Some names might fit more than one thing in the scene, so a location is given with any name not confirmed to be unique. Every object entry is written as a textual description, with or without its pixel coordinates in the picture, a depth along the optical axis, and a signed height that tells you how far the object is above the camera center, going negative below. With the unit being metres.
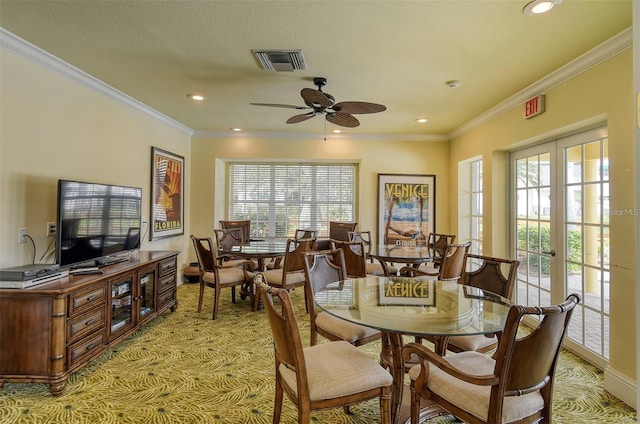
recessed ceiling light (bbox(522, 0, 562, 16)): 1.96 +1.33
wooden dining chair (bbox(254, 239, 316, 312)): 3.64 -0.68
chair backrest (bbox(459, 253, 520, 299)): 2.23 -0.47
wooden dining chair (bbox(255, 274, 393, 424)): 1.50 -0.82
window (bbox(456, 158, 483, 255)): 5.19 +0.26
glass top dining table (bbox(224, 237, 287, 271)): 3.94 -0.46
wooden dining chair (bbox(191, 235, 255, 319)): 3.79 -0.74
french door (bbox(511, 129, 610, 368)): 2.73 -0.14
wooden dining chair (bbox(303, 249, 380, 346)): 2.19 -0.60
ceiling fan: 2.79 +1.04
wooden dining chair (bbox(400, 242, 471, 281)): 3.26 -0.47
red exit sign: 3.21 +1.16
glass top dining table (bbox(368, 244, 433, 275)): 3.74 -0.48
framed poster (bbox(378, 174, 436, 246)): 5.64 +0.15
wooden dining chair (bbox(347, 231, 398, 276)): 4.32 -0.71
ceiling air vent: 2.65 +1.36
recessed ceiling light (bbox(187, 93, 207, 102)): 3.73 +1.41
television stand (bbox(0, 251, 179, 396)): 2.21 -0.84
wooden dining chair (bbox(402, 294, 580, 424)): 1.28 -0.71
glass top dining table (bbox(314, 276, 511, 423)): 1.65 -0.57
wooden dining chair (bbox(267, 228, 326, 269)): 4.54 -0.38
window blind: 6.09 +0.37
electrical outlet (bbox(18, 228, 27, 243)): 2.61 -0.19
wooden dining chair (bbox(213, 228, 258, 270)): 4.75 -0.41
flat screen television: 2.59 -0.09
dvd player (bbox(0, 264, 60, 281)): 2.21 -0.43
